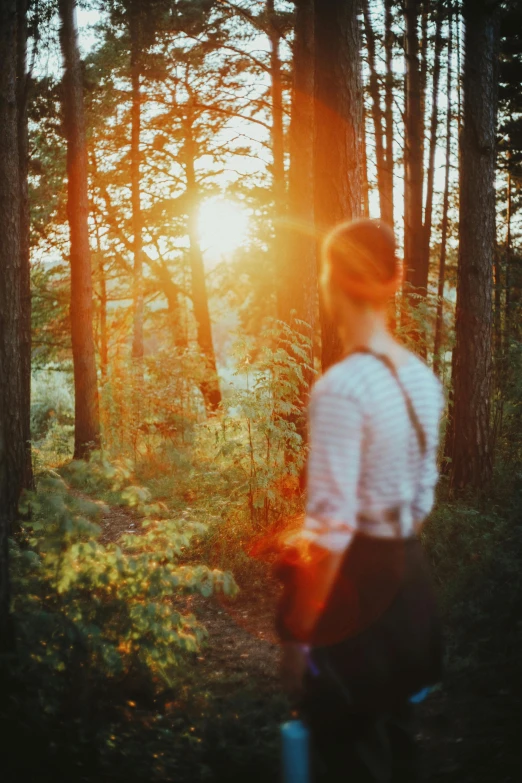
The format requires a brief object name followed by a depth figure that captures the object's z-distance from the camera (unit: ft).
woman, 6.60
